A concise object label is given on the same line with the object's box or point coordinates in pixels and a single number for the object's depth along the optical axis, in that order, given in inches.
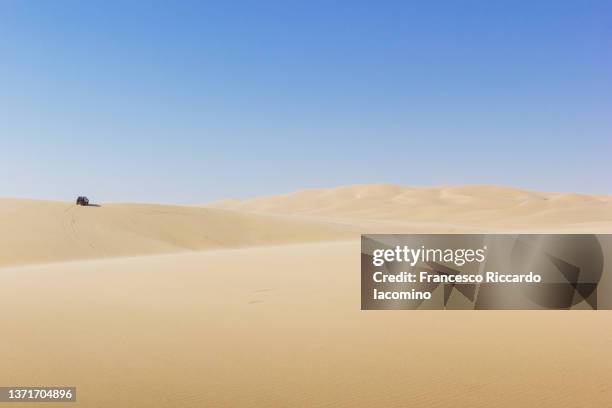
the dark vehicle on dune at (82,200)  1887.3
